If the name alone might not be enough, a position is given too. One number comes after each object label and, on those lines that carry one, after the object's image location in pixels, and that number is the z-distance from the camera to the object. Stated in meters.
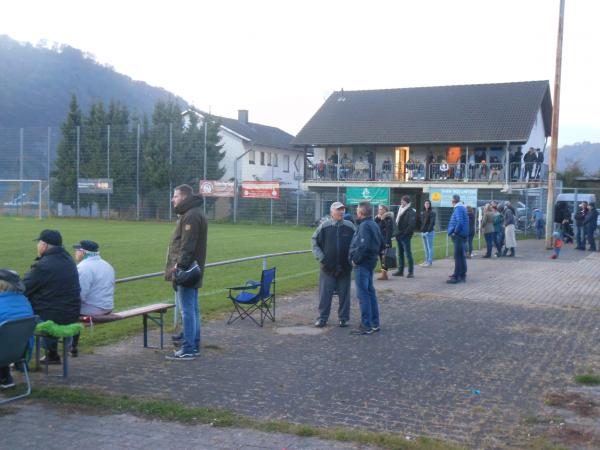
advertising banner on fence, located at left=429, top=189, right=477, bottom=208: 28.70
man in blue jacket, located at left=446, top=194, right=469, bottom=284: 14.02
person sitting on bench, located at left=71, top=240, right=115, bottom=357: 7.41
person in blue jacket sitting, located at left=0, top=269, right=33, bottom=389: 6.09
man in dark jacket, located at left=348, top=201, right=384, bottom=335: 9.10
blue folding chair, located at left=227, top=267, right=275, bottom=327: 9.45
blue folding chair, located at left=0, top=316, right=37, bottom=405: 5.76
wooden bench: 6.68
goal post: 45.28
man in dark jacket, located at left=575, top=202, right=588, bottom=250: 24.77
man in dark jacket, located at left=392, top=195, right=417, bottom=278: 15.12
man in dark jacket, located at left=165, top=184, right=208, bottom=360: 7.36
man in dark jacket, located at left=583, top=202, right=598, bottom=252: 23.86
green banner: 36.16
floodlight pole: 23.81
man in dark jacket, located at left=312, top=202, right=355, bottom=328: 9.30
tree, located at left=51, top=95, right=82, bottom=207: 45.56
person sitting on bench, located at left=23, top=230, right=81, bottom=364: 6.75
